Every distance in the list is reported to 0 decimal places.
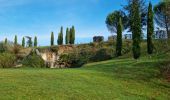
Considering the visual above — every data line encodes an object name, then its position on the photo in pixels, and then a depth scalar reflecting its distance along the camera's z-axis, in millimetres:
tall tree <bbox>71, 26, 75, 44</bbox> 31142
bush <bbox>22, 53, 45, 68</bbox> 17556
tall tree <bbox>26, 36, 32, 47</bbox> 36529
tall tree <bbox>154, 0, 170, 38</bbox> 24214
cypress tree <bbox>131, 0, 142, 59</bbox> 17331
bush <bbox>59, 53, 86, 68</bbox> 24526
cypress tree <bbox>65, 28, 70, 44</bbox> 31646
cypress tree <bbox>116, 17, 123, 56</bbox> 22408
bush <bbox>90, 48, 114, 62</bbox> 24096
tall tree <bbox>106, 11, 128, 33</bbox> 30385
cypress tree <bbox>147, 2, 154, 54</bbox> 20297
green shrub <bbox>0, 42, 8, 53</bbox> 23043
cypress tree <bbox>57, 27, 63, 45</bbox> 32227
